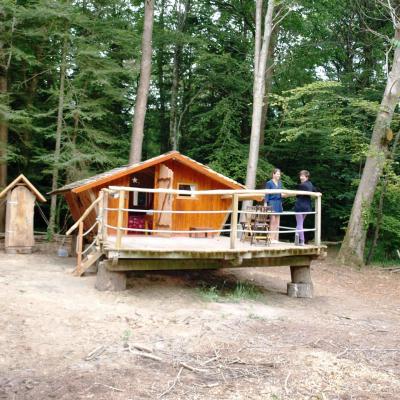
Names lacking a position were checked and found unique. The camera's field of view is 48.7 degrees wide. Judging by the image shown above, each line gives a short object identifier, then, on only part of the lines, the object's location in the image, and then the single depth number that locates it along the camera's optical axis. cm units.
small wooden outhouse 1488
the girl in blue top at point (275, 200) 1125
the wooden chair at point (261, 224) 1049
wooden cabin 1286
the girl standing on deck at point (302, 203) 1066
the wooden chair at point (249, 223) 1075
